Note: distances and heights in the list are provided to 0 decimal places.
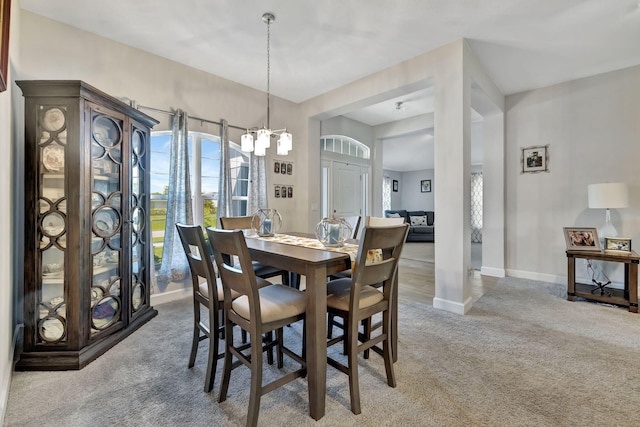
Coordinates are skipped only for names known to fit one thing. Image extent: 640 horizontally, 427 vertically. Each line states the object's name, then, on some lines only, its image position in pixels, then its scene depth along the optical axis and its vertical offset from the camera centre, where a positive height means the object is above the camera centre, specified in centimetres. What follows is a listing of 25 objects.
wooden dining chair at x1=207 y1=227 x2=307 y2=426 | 136 -52
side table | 287 -75
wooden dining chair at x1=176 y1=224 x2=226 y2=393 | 165 -45
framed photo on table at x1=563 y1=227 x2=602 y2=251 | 325 -31
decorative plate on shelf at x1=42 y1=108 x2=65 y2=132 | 197 +64
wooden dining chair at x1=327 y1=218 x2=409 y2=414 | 147 -50
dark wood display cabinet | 193 -10
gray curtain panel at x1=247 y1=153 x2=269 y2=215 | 383 +37
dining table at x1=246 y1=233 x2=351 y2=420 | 144 -57
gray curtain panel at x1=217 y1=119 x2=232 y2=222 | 349 +41
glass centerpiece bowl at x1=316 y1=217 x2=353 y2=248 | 196 -14
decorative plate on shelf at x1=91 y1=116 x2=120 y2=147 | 215 +63
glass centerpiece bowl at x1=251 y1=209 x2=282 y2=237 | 249 -10
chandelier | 235 +59
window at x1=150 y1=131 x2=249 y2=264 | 320 +41
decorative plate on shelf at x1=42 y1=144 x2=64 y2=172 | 197 +37
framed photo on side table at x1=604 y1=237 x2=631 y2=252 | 307 -35
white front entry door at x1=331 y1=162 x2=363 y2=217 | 537 +43
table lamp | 312 +16
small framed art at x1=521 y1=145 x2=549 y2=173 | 396 +75
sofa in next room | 838 -36
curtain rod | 301 +110
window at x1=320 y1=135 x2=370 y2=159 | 520 +128
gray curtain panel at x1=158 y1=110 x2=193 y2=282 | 313 +13
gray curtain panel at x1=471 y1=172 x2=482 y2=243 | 873 +8
